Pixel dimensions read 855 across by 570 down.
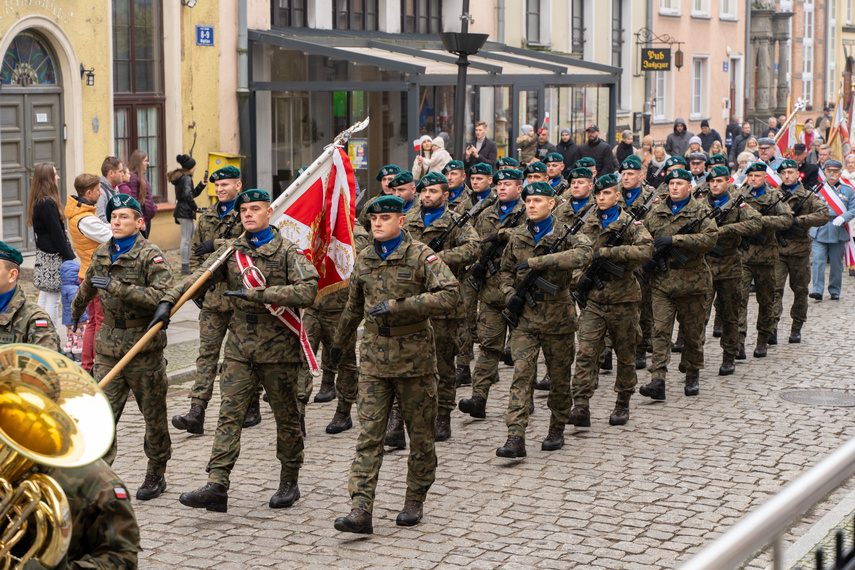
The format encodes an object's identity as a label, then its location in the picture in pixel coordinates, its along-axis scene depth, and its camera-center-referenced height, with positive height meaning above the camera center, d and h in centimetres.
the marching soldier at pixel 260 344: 726 -105
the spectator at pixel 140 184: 1349 -13
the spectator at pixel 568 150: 2097 +38
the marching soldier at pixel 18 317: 579 -70
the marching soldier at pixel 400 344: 703 -103
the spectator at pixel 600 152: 2038 +33
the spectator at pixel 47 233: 1071 -54
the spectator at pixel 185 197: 1566 -32
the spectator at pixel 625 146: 2133 +45
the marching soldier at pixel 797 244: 1313 -81
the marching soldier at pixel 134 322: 745 -93
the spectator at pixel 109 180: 1155 -7
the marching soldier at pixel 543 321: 848 -107
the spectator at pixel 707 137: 2411 +68
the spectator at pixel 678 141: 2319 +58
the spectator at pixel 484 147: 1948 +40
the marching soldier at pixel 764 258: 1244 -91
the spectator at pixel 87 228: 1015 -47
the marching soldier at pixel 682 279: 1055 -96
